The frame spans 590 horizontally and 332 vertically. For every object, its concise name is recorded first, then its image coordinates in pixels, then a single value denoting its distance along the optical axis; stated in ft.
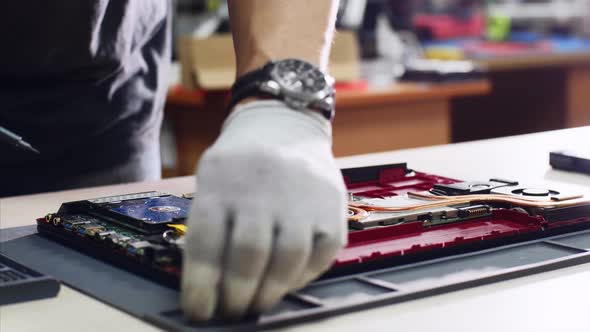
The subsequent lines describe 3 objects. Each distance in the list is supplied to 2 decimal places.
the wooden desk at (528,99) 11.60
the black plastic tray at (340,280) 1.88
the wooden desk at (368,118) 8.31
